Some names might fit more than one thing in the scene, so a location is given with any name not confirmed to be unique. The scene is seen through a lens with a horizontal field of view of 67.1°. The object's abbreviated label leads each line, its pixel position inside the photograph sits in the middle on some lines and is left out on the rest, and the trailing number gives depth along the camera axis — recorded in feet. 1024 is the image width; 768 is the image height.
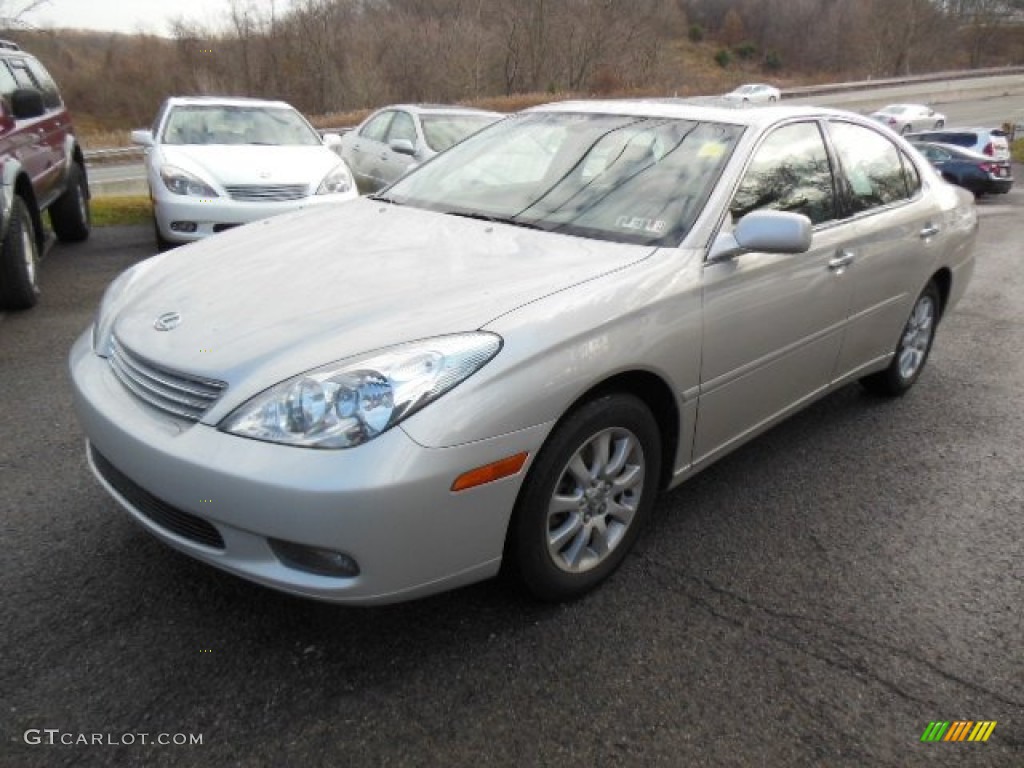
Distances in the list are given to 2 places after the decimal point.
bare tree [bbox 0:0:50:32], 52.90
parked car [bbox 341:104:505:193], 31.14
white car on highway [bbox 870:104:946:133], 97.45
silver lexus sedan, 6.42
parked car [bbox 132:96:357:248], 21.65
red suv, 17.35
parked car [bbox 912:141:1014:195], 55.47
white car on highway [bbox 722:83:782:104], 119.36
